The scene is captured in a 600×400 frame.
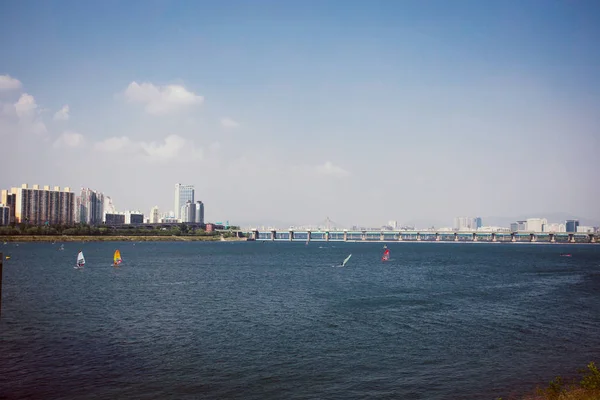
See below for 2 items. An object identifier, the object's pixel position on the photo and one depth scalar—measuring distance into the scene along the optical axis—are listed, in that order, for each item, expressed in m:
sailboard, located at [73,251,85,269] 93.63
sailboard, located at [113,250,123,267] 100.06
